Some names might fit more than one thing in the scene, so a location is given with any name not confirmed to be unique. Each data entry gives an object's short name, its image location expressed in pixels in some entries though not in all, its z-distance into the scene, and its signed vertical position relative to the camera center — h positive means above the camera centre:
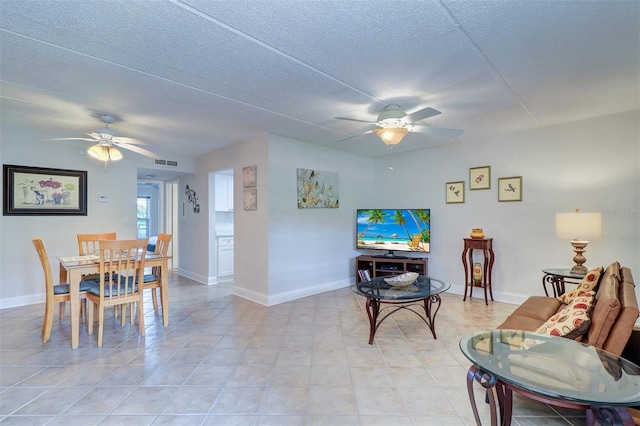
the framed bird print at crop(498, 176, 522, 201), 4.07 +0.31
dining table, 2.72 -0.61
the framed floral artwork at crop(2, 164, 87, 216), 4.01 +0.29
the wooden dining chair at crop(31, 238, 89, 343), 2.81 -0.80
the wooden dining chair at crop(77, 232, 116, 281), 3.50 -0.34
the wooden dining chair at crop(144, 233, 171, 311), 3.33 -0.73
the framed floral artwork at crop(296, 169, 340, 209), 4.45 +0.35
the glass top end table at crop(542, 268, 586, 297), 3.16 -0.78
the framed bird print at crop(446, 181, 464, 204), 4.62 +0.30
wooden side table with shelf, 4.11 -0.71
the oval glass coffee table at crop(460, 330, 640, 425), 1.22 -0.76
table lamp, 3.05 -0.20
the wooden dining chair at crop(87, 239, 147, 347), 2.76 -0.71
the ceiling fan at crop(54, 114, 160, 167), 3.29 +0.81
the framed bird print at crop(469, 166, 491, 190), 4.34 +0.50
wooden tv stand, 4.66 -0.86
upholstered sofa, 1.51 -0.56
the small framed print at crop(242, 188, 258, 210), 4.23 +0.19
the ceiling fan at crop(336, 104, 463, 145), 2.81 +0.82
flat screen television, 4.74 -0.30
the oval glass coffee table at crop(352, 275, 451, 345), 2.73 -0.79
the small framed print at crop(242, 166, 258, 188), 4.23 +0.51
